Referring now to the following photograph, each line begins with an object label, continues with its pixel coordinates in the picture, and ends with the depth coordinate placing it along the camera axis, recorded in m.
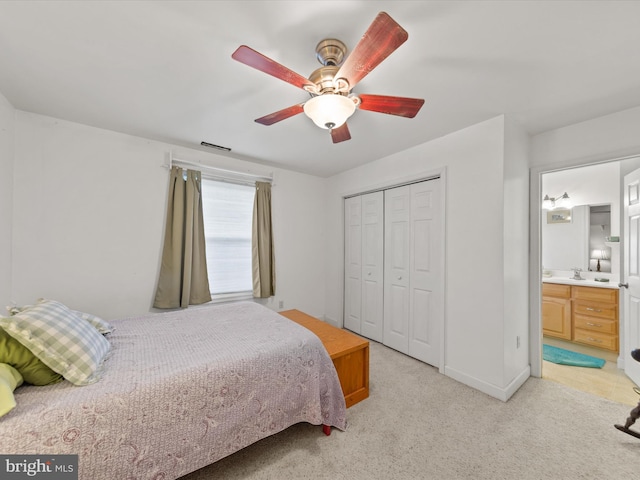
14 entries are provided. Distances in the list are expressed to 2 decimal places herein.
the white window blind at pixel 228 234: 3.17
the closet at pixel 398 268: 2.69
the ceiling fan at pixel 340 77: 1.02
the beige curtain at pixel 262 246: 3.43
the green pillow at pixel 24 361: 1.17
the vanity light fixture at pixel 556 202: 3.75
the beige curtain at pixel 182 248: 2.78
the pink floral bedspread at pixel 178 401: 1.03
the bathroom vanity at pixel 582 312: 2.99
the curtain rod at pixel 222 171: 2.83
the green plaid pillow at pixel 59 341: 1.19
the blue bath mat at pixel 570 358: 2.76
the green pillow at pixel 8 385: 0.96
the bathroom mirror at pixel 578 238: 3.49
